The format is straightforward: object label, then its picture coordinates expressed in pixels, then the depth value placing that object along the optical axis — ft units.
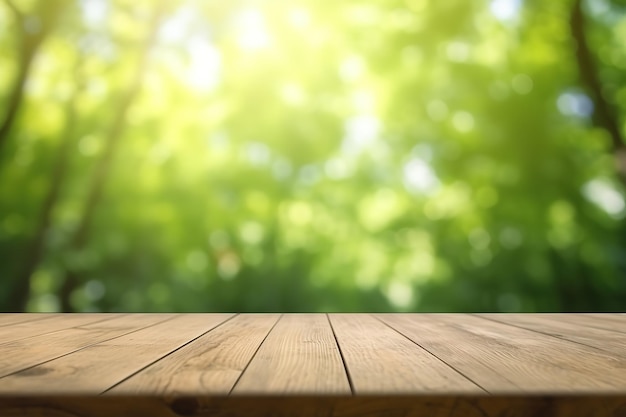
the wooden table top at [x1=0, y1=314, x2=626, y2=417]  2.46
